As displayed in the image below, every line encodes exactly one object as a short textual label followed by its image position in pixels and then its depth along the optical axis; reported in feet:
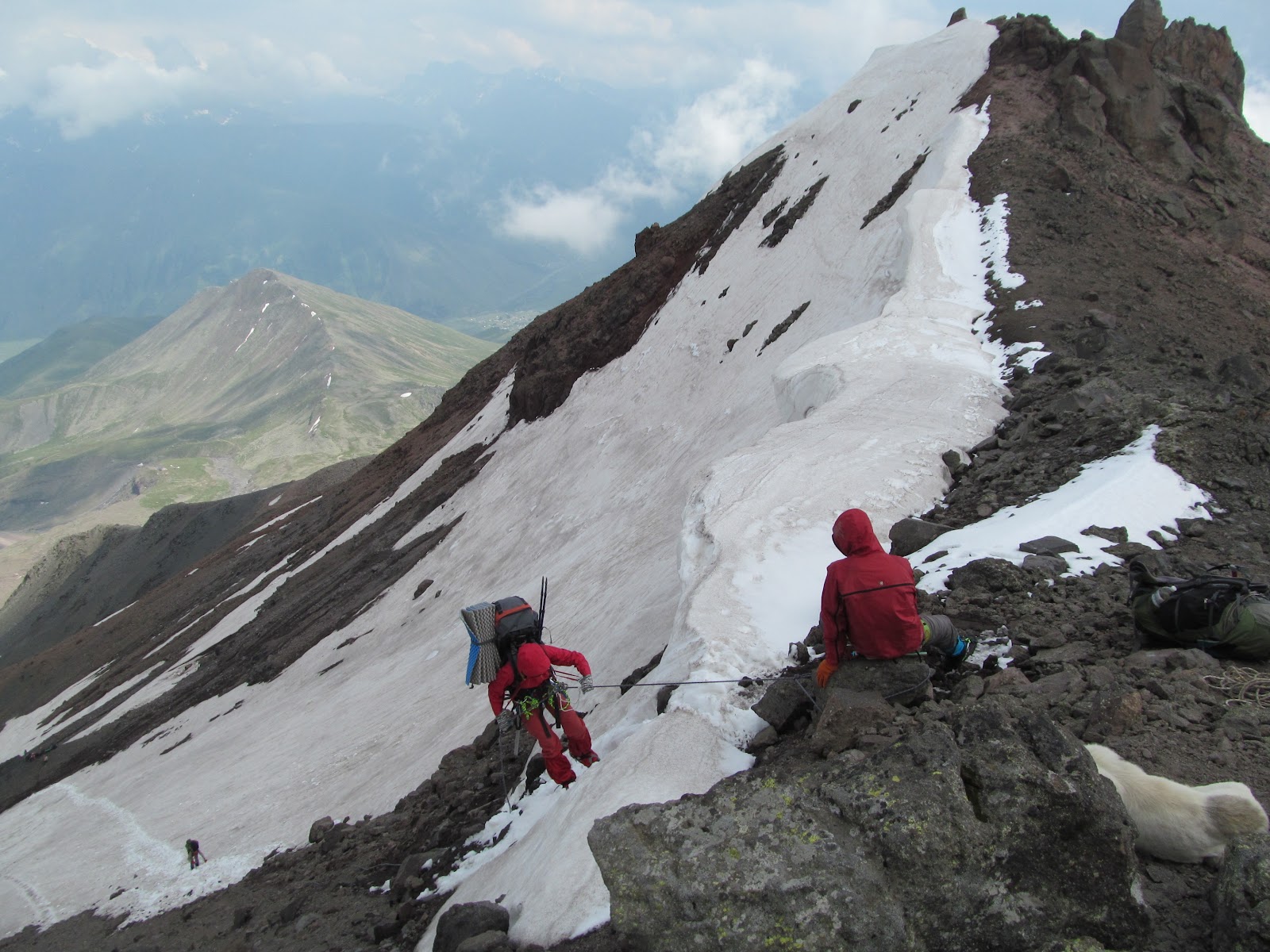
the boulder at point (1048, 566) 26.89
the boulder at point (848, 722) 19.56
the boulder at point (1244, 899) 11.82
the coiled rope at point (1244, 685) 19.06
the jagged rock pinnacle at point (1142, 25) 100.99
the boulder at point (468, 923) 20.38
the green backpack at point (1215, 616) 20.47
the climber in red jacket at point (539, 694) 28.68
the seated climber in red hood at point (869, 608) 21.02
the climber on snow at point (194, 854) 57.82
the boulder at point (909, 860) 13.34
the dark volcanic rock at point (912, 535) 33.88
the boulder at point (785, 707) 23.08
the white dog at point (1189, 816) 14.52
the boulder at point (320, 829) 45.85
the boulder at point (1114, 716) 18.29
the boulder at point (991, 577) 26.45
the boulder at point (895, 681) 20.99
